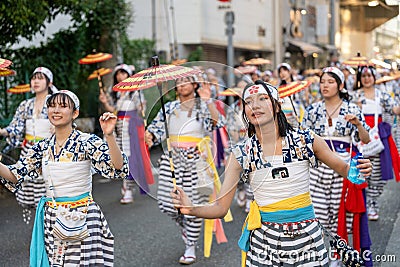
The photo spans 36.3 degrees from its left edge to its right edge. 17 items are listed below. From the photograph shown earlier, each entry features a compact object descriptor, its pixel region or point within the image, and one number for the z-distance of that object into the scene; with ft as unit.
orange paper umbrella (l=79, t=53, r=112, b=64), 28.41
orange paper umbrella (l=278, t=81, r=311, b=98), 18.74
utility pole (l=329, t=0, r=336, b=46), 93.32
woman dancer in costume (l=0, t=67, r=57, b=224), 21.71
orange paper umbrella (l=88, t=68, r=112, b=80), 30.32
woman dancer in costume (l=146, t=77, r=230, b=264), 19.98
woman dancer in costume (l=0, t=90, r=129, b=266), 13.79
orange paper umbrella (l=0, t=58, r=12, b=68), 12.88
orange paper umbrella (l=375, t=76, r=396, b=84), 28.63
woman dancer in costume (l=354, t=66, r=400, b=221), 24.50
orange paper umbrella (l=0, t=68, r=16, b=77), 14.58
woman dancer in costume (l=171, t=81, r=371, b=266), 11.85
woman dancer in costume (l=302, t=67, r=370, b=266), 18.03
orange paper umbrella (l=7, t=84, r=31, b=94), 27.11
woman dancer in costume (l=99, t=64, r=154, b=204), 28.02
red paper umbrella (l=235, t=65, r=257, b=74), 32.47
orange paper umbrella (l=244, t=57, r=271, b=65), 33.73
